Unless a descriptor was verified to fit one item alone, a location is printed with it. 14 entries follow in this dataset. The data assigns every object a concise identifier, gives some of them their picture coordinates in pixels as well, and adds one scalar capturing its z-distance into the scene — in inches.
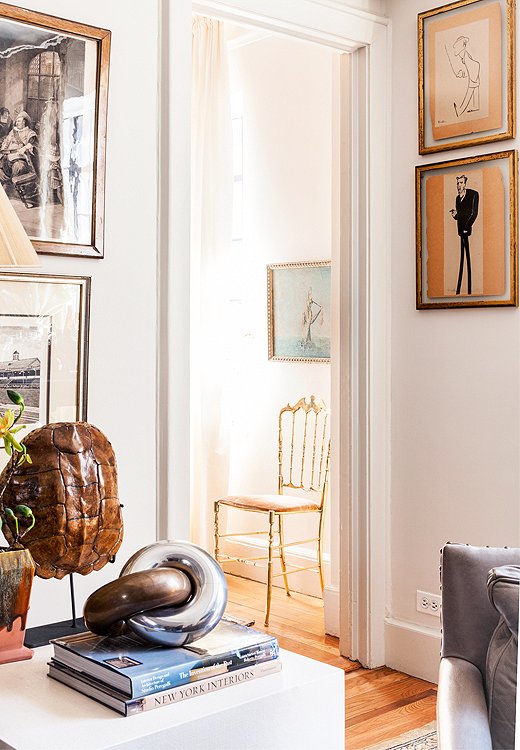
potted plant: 58.0
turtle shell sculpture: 64.4
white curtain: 187.3
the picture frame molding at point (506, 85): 118.7
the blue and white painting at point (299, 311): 173.0
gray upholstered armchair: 62.2
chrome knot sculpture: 54.2
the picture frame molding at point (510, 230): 119.3
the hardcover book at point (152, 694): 51.2
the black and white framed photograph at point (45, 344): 96.0
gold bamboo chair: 161.9
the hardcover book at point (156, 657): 51.6
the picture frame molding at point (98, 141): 100.9
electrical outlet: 128.6
